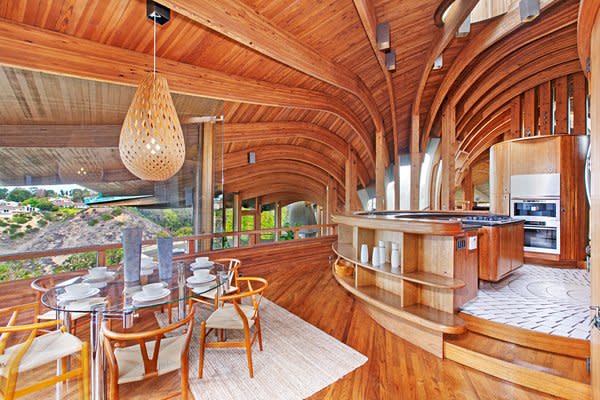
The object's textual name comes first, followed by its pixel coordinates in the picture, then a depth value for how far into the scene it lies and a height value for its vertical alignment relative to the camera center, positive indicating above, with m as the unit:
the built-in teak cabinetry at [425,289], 2.84 -0.93
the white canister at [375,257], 3.55 -0.65
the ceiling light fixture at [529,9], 3.28 +2.22
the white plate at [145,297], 2.08 -0.67
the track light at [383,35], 3.69 +2.16
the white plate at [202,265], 2.98 -0.63
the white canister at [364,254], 3.68 -0.63
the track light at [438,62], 5.28 +2.58
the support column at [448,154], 7.22 +1.24
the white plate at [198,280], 2.49 -0.66
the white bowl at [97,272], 2.55 -0.61
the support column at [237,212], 9.20 -0.27
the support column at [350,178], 9.21 +0.83
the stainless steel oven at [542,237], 4.89 -0.57
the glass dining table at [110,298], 1.96 -0.69
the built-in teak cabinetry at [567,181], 4.77 +0.38
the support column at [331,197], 11.20 +0.27
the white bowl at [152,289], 2.15 -0.64
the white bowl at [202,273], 2.60 -0.63
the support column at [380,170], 7.45 +0.86
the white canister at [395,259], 3.35 -0.63
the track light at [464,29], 4.11 +2.48
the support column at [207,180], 4.50 +0.37
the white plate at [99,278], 2.51 -0.65
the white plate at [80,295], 2.08 -0.67
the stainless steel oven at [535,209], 4.89 -0.09
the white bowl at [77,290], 2.12 -0.63
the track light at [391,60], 4.55 +2.27
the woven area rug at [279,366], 2.31 -1.47
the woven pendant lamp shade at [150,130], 2.34 +0.60
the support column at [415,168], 7.36 +0.95
